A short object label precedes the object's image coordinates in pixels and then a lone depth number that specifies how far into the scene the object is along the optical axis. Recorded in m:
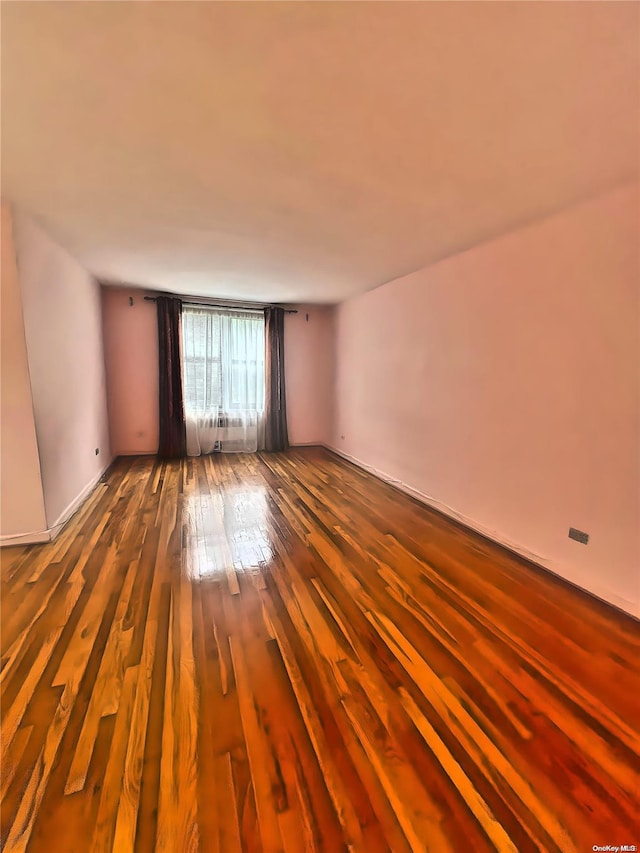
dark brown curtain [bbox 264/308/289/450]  5.29
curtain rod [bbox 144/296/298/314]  4.72
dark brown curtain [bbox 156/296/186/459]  4.73
